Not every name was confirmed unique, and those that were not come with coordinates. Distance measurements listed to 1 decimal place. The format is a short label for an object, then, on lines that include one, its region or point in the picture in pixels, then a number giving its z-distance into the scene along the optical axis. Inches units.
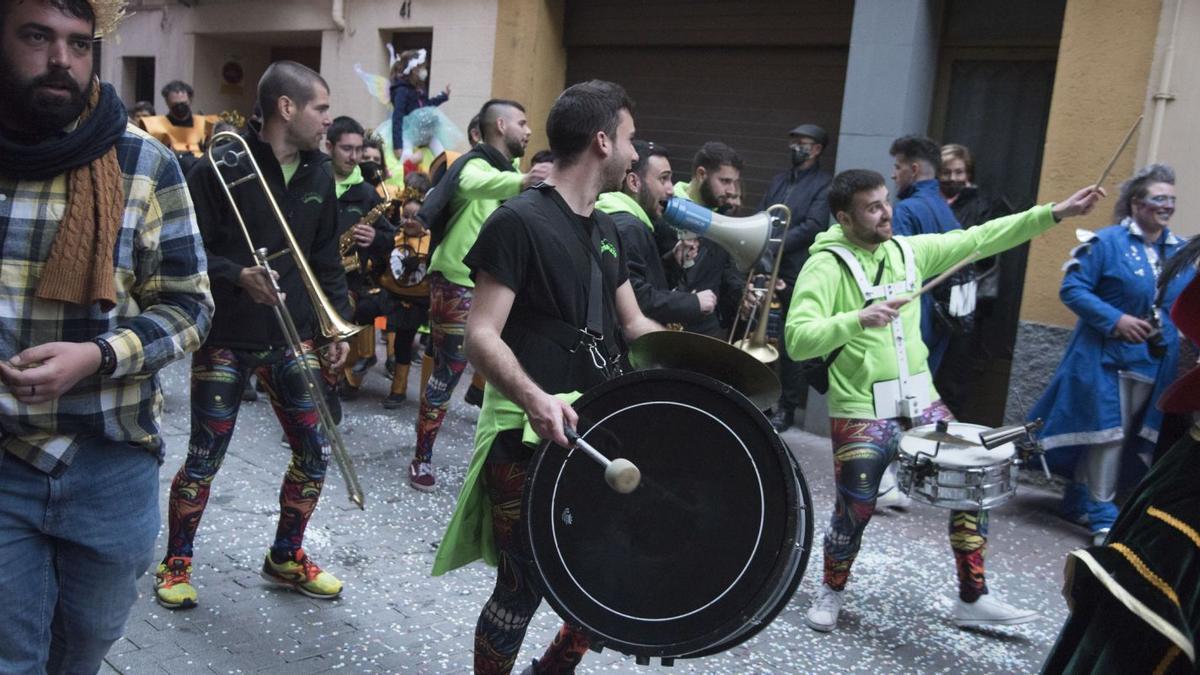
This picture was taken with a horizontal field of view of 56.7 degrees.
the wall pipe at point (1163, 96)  246.7
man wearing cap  299.4
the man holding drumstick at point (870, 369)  173.9
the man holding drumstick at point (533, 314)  117.0
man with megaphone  186.2
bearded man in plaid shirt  89.7
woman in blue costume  234.2
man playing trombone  159.6
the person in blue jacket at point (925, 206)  258.5
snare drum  168.4
